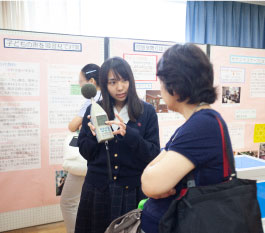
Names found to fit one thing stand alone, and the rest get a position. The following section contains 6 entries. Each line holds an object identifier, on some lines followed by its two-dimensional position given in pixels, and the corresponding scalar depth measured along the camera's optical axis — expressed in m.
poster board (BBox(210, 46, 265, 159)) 2.71
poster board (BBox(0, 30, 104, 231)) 2.12
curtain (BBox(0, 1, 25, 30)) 2.83
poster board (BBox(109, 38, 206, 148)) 2.35
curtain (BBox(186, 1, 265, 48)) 3.61
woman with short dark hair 0.66
